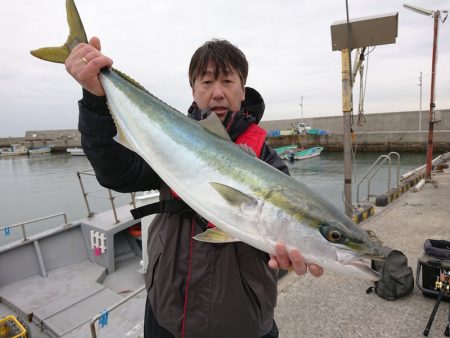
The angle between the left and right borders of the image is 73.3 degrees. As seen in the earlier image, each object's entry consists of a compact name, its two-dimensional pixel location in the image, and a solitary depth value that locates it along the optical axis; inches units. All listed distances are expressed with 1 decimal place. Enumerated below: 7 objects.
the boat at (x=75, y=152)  2080.5
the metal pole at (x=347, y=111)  220.1
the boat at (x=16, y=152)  2343.8
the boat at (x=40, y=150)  2368.5
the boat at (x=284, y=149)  1473.9
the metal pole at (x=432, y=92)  410.4
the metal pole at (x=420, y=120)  1586.7
